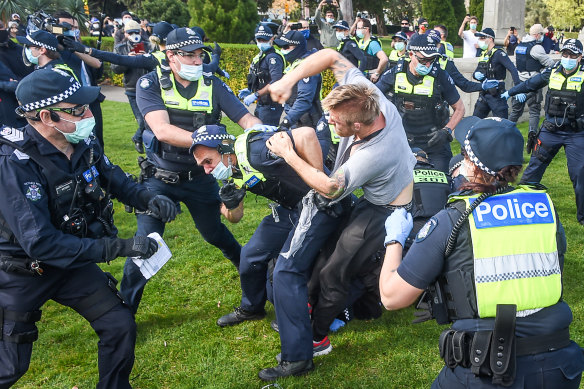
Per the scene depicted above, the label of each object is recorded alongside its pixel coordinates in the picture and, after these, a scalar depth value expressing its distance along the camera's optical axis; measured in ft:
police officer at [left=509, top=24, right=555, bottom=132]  38.45
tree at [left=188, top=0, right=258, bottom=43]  72.18
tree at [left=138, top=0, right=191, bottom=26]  99.50
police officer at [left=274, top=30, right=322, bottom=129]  25.75
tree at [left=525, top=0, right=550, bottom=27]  157.80
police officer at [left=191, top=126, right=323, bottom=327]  13.38
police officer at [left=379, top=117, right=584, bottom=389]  8.09
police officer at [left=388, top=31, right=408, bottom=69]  40.61
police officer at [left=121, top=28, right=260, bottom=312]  16.99
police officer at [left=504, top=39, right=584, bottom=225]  23.67
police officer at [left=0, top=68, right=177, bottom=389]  11.07
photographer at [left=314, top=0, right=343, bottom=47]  62.69
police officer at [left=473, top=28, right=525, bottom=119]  35.29
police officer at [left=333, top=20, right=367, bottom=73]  40.19
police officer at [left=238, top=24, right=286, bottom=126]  31.81
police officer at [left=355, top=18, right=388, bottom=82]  41.88
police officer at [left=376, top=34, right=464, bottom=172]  22.79
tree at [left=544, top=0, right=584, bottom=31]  137.49
